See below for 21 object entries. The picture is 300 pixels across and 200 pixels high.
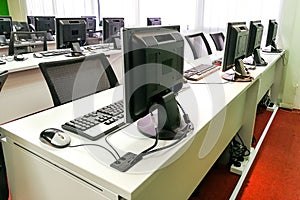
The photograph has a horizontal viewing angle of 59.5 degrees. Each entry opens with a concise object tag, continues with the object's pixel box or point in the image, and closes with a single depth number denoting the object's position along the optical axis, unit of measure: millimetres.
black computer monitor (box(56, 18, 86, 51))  2993
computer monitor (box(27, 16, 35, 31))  5513
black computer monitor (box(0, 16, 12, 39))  4351
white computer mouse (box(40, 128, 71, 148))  996
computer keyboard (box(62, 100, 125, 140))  1097
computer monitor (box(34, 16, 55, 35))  4961
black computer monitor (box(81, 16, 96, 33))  5297
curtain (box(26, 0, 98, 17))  6699
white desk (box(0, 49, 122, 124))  2688
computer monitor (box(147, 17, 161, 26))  4514
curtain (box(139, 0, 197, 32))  4754
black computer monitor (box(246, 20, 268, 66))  2322
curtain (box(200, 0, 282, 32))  3781
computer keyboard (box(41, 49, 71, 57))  3286
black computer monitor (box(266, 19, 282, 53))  3034
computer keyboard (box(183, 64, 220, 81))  1965
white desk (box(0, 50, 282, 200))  849
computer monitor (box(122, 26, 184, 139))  955
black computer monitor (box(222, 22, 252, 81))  1871
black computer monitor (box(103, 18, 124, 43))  3666
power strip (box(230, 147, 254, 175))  2113
